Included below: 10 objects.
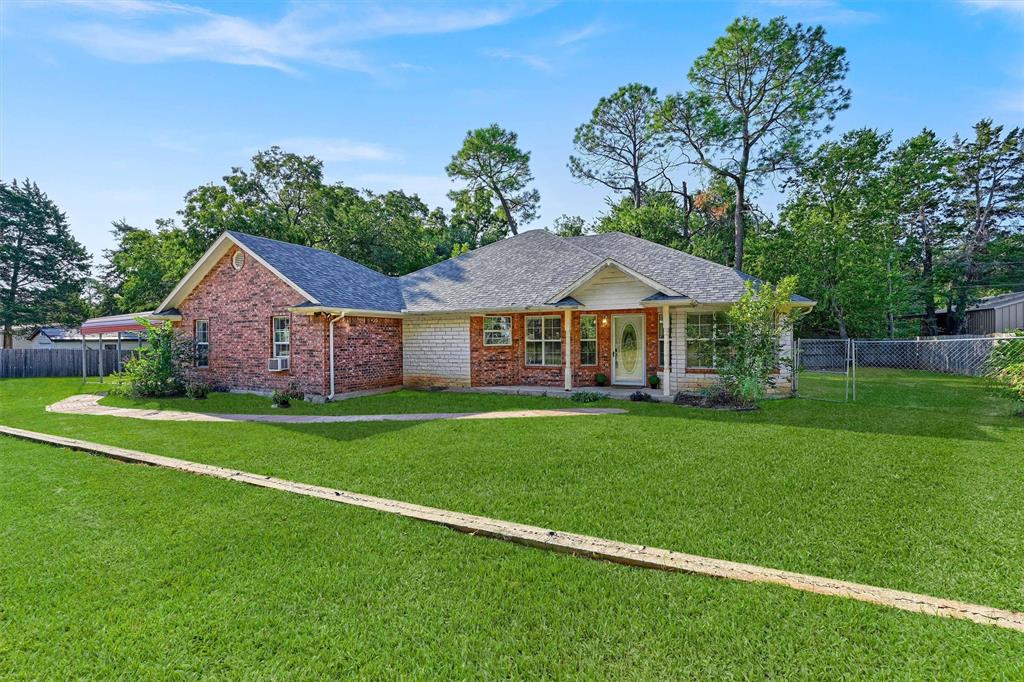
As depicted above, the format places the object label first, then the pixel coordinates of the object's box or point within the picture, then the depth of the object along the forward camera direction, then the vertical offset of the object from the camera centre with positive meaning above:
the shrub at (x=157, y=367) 14.16 -0.81
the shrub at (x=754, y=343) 10.91 -0.26
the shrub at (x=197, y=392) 13.98 -1.55
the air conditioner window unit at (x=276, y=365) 13.62 -0.75
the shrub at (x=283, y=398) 12.55 -1.62
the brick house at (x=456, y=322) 13.20 +0.45
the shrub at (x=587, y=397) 12.36 -1.67
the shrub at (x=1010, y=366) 9.52 -0.79
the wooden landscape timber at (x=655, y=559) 3.04 -1.79
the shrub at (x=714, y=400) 11.02 -1.63
